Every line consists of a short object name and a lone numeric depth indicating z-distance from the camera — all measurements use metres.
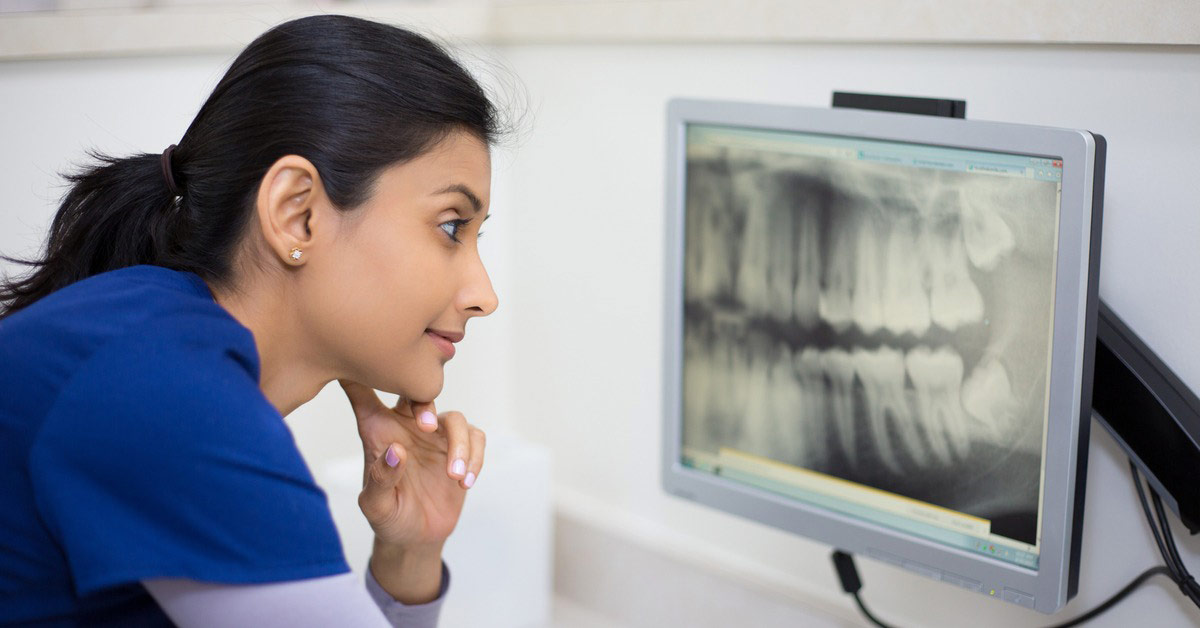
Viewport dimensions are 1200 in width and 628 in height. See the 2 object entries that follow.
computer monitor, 0.79
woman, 0.60
